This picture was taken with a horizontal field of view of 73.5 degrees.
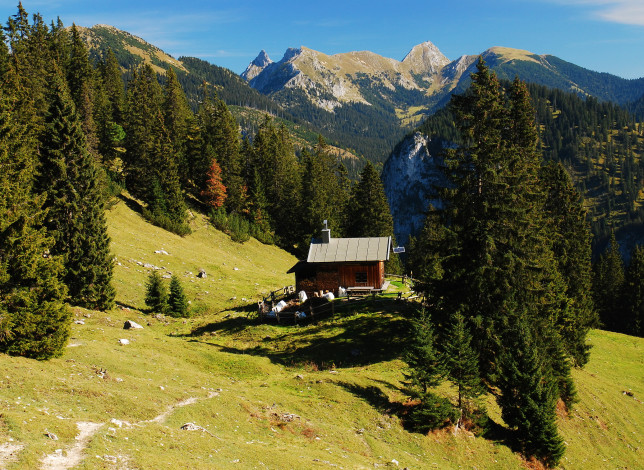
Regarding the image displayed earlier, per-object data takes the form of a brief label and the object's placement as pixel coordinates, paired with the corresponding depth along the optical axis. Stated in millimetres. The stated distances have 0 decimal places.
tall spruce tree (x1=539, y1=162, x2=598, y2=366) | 40375
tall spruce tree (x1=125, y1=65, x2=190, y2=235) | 61125
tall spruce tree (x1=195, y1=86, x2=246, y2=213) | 75312
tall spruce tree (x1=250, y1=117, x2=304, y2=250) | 79125
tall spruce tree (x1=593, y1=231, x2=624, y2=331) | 72938
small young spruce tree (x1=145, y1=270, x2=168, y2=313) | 36594
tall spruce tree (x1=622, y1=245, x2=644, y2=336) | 68688
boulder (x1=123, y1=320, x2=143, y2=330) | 30266
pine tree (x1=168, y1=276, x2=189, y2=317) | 38466
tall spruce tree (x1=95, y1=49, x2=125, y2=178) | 66125
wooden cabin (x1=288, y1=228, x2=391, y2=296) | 40188
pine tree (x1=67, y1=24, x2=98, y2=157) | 59872
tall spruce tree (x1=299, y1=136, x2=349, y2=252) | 73938
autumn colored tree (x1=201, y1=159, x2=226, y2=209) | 71312
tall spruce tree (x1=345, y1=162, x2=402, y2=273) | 67625
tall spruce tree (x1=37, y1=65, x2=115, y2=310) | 31375
